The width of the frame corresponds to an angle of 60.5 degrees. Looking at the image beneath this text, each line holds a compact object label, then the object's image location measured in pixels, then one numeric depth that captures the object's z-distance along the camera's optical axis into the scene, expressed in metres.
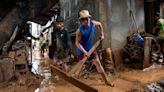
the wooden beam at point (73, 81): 1.97
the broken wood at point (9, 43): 5.01
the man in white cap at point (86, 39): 3.30
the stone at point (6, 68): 4.01
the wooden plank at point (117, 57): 5.04
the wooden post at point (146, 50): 4.76
